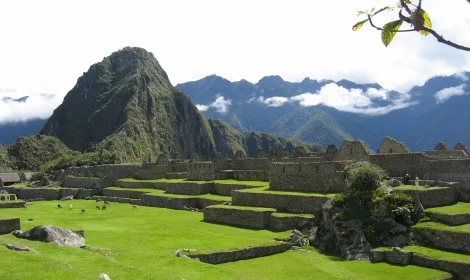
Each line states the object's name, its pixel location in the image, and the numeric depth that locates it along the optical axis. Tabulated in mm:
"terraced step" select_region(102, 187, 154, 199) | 41781
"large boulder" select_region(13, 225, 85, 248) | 15677
